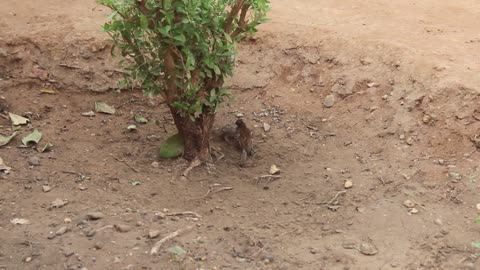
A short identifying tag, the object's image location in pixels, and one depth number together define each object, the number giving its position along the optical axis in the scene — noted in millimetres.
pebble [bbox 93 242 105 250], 2874
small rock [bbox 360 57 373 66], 4365
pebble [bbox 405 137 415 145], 3818
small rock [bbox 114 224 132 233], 3018
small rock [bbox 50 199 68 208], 3246
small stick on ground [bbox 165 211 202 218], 3244
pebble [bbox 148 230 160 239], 2982
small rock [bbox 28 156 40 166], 3666
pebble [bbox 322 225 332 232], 3221
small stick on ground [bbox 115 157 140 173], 3688
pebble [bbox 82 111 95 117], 4324
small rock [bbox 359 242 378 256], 3006
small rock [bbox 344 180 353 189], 3590
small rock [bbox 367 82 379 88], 4230
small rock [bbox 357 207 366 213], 3361
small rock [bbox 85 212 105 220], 3115
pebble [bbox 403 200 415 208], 3343
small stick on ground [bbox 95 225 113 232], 3002
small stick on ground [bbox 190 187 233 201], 3488
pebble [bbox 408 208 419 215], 3289
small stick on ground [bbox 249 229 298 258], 2979
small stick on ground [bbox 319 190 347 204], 3480
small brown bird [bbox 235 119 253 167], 3912
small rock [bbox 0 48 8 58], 4586
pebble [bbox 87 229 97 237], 2965
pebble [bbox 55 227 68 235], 2980
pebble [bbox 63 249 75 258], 2808
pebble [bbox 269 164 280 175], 3770
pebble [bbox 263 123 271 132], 4246
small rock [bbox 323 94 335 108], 4336
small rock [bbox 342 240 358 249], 3051
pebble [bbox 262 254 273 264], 2928
